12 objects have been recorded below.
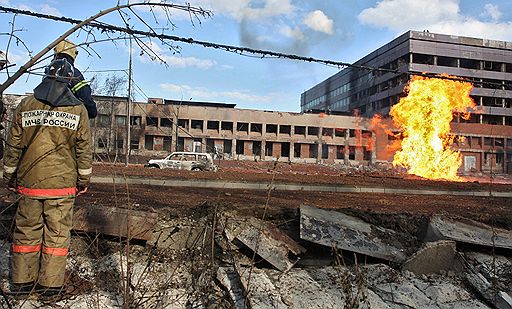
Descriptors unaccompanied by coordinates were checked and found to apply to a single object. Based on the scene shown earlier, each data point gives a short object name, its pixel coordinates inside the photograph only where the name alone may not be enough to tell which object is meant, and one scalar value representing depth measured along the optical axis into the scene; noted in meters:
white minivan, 25.22
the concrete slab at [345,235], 4.14
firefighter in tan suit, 3.09
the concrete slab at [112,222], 3.98
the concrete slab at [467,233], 4.43
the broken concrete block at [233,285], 3.14
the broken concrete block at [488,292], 3.38
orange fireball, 23.16
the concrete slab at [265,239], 3.87
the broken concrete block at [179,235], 4.01
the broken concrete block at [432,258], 4.06
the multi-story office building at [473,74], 52.59
